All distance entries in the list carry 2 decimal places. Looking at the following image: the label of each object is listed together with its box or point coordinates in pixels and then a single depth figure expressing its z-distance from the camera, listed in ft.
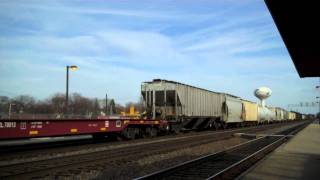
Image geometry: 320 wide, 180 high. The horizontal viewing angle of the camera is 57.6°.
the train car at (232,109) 98.41
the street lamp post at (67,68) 78.90
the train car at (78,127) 39.26
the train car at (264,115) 152.61
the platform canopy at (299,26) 16.66
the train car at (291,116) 269.50
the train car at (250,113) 119.58
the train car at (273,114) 182.31
